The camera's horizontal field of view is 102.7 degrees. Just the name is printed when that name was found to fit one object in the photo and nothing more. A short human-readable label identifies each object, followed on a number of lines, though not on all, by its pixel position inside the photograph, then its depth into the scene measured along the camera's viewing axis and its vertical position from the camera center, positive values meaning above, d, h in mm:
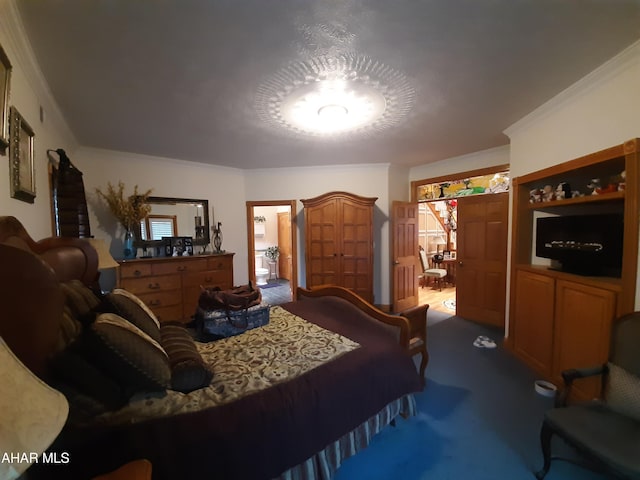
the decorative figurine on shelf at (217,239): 4195 -138
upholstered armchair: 1193 -1031
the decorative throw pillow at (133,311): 1416 -453
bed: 729 -805
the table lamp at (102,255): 2104 -199
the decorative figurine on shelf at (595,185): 1999 +330
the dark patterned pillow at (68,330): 1044 -437
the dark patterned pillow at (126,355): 1035 -528
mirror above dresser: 3662 +136
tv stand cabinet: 1645 -474
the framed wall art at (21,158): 1340 +418
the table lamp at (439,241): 7453 -368
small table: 7391 -1155
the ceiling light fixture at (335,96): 1739 +1088
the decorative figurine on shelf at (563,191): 2223 +316
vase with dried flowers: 3291 +310
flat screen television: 1900 -130
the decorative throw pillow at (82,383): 943 -583
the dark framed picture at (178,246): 3717 -228
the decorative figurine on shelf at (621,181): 1670 +330
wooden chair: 6031 -1043
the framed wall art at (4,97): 1150 +626
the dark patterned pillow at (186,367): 1243 -683
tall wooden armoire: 4016 -184
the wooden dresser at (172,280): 3182 -651
